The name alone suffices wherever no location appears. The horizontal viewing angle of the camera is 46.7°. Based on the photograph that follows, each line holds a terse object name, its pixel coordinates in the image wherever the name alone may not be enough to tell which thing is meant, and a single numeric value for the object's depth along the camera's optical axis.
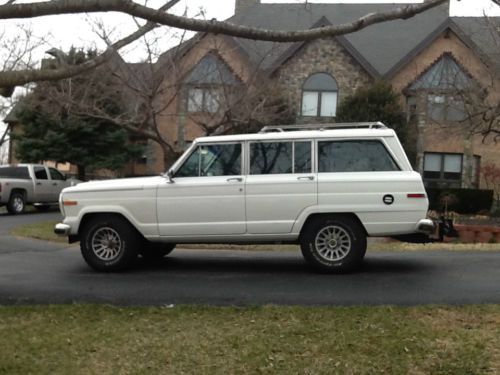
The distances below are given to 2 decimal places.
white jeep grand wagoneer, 7.43
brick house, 25.48
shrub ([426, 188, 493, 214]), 24.34
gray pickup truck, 20.97
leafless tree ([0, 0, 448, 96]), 4.98
